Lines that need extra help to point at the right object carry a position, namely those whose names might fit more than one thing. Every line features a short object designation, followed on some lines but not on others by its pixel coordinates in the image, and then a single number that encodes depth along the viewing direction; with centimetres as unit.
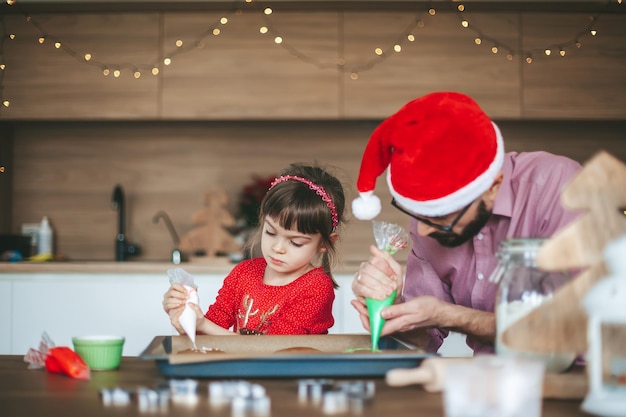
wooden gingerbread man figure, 343
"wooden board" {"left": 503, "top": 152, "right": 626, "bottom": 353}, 84
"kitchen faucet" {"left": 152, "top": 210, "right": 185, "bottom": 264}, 364
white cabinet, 303
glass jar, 96
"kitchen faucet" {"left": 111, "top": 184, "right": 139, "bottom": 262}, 350
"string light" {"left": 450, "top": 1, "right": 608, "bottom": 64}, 334
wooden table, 84
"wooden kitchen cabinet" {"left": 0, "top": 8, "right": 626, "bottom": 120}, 333
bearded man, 125
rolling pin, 92
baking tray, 103
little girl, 178
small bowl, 116
